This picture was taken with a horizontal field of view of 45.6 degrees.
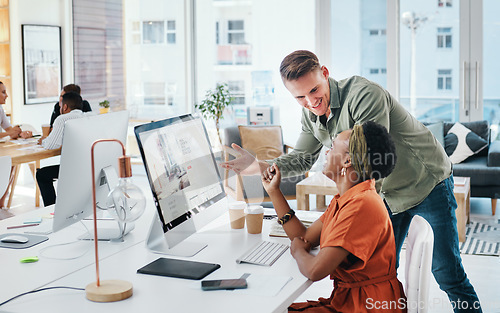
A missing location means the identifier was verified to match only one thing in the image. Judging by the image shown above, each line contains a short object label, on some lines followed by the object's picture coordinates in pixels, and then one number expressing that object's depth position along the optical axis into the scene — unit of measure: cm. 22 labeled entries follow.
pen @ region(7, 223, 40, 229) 263
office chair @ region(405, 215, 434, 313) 183
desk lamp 175
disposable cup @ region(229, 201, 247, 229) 255
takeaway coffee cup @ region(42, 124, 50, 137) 544
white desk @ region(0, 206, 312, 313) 171
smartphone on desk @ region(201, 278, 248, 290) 183
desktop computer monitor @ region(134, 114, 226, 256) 211
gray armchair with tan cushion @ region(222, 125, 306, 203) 600
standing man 243
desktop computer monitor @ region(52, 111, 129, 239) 225
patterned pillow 607
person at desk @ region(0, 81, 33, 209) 570
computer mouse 237
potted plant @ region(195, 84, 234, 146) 756
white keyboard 210
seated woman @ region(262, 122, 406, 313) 188
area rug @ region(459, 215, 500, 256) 455
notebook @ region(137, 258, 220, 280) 196
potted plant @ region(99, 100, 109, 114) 758
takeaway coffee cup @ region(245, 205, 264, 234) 248
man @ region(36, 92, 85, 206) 514
